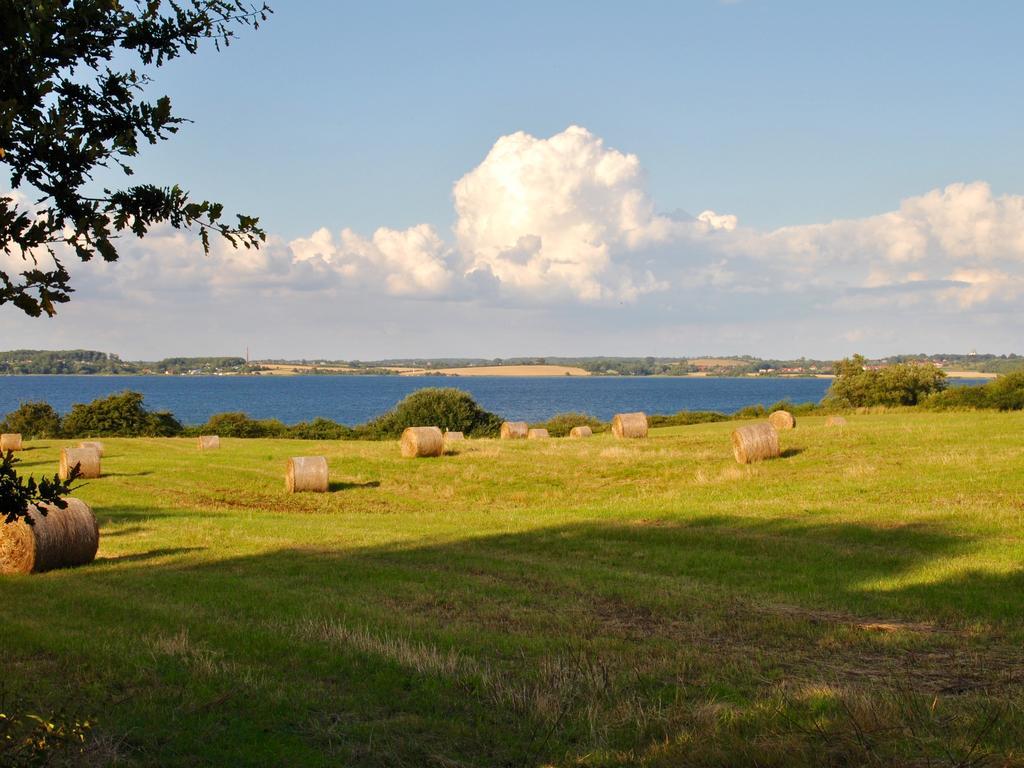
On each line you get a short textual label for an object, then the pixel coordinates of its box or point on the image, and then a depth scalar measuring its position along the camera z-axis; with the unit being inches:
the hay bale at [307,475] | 1211.9
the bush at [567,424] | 2618.1
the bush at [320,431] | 2758.4
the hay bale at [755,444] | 1205.7
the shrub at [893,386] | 2719.0
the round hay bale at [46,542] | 643.5
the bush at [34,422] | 2827.3
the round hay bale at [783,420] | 1888.8
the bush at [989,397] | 2039.9
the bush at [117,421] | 2770.7
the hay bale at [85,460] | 1323.1
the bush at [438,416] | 2888.8
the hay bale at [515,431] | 2079.2
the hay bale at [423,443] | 1461.6
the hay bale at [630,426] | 1673.2
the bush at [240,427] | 2812.0
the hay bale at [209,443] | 1811.0
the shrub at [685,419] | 2783.0
